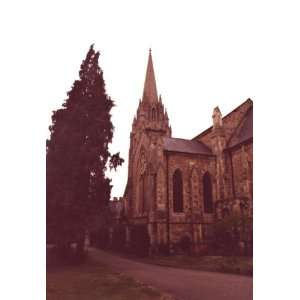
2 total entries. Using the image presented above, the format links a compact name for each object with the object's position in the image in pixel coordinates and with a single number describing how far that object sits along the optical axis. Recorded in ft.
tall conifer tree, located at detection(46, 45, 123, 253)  33.24
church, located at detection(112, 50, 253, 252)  76.67
